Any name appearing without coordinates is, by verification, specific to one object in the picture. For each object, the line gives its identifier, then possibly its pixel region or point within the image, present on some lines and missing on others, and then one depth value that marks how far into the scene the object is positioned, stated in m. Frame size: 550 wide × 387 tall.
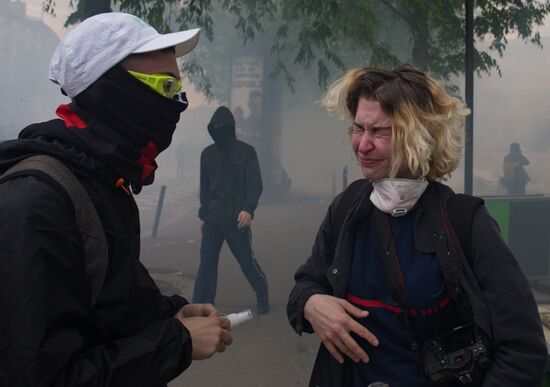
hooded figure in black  5.29
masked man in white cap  1.11
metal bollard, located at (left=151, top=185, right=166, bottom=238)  10.30
